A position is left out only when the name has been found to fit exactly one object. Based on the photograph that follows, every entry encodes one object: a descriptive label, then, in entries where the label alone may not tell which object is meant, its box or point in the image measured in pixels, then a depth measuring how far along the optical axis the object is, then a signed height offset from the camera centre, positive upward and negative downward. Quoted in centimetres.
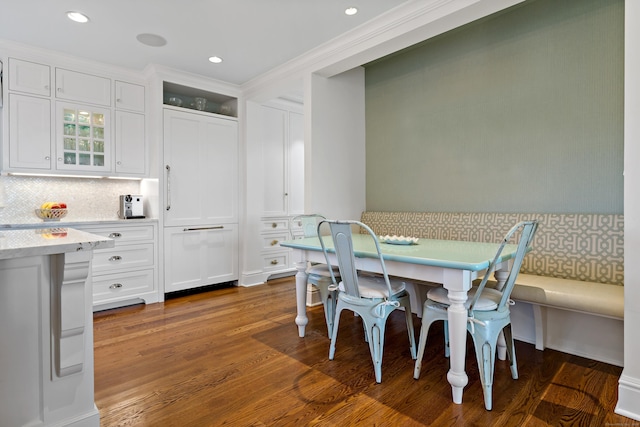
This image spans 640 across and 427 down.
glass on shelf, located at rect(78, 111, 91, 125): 348 +92
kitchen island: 139 -50
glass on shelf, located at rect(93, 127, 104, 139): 357 +79
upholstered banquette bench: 213 -38
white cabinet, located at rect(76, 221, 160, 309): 342 -55
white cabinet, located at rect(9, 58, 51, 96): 314 +121
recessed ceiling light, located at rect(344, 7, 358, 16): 267 +151
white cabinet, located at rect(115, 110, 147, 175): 370 +71
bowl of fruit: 335 +0
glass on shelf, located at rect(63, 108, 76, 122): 340 +92
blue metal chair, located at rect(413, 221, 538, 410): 182 -58
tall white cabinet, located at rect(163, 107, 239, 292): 388 +13
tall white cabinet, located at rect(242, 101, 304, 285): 445 +35
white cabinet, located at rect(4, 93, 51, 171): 313 +71
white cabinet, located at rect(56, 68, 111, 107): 337 +121
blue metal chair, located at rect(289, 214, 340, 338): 275 -58
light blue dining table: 182 -31
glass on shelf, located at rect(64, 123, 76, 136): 340 +79
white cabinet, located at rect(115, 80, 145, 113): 370 +121
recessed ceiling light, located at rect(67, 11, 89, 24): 267 +148
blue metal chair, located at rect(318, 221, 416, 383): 208 -53
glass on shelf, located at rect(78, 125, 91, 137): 349 +79
